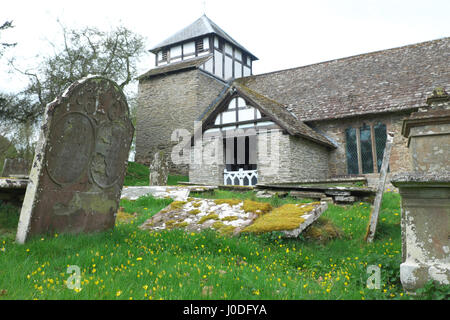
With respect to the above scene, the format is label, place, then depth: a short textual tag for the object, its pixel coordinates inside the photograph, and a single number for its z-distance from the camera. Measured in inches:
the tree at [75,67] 724.0
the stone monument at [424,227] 106.0
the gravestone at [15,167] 430.3
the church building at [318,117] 576.4
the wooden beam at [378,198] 202.1
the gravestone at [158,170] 481.1
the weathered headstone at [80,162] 163.8
